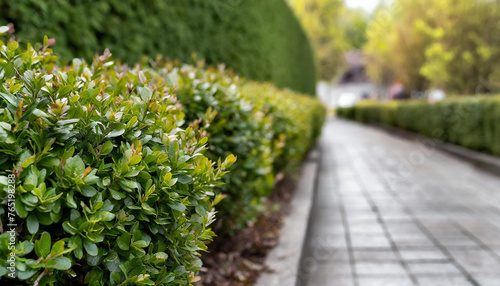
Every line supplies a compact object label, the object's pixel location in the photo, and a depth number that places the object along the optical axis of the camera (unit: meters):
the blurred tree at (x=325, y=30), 39.41
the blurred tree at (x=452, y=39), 12.65
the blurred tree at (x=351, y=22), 38.49
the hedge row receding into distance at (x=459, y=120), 9.03
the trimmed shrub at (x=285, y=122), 4.38
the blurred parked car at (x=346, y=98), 55.40
